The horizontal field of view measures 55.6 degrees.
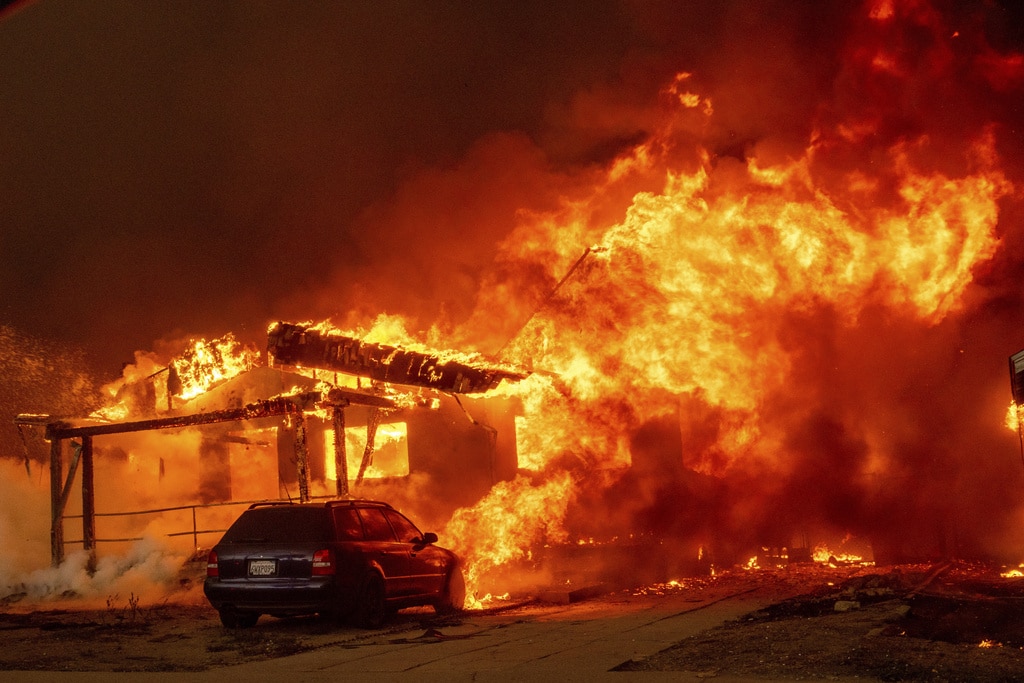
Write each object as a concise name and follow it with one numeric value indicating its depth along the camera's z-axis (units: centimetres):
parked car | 1109
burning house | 1503
